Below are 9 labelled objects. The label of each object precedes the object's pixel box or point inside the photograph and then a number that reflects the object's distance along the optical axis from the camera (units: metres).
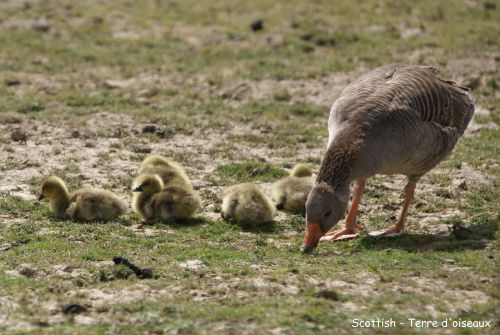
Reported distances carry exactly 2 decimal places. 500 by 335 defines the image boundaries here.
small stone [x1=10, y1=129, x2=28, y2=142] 13.63
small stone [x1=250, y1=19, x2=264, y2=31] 21.03
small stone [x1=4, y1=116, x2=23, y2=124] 14.66
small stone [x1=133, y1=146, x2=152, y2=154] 13.41
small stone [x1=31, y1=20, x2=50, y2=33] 20.88
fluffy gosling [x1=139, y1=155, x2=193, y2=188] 11.15
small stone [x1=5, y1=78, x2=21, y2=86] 17.06
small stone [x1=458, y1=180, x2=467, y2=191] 11.91
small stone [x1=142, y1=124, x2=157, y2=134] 14.41
